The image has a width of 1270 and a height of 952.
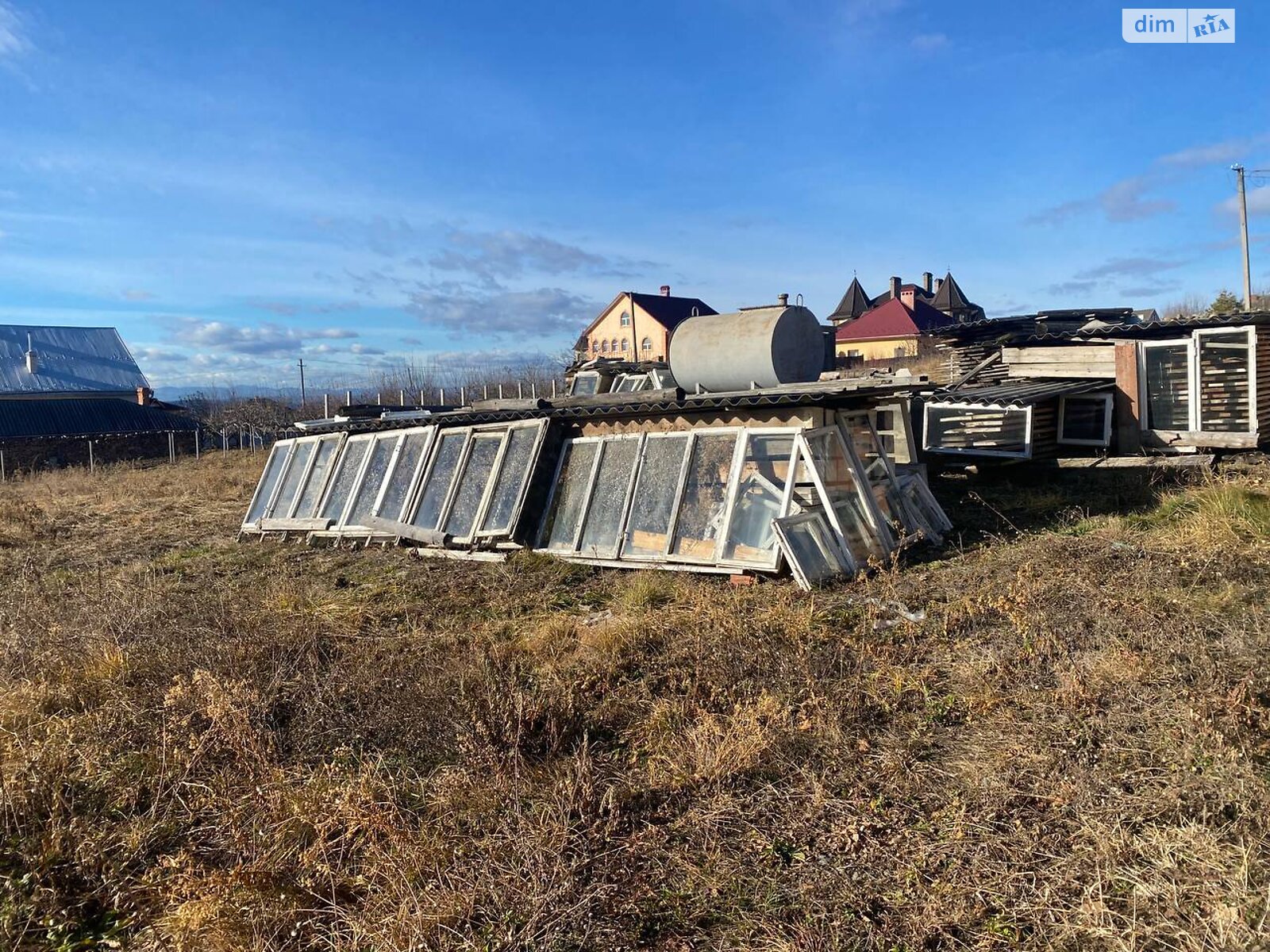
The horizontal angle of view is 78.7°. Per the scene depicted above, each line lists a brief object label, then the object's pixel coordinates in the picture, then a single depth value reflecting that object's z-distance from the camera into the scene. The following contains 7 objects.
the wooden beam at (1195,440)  13.12
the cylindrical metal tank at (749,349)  10.04
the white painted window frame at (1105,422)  14.19
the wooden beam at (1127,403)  14.01
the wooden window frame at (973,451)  13.59
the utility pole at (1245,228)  27.14
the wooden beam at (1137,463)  12.72
